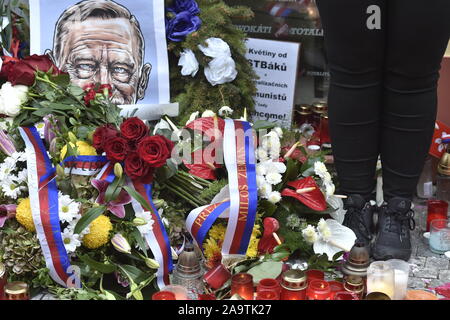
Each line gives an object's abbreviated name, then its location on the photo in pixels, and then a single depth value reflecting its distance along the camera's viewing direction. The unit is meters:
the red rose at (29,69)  4.66
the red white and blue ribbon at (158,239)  4.21
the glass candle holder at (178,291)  3.52
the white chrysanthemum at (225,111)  5.21
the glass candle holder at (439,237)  4.73
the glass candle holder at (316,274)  3.90
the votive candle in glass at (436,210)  5.12
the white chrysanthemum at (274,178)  4.54
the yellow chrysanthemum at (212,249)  4.43
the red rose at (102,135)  4.32
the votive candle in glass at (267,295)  3.51
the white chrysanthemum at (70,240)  4.08
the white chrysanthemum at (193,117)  4.95
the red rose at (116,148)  4.22
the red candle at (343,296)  3.55
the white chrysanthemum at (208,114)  5.03
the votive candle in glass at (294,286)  3.55
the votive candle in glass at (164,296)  3.41
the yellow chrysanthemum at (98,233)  4.10
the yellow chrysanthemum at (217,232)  4.46
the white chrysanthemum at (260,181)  4.53
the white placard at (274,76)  6.31
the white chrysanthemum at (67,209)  4.07
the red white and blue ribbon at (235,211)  4.34
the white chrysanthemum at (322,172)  4.72
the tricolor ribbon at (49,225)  4.05
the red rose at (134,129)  4.28
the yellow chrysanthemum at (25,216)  4.09
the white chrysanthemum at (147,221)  4.19
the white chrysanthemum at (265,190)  4.52
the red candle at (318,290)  3.55
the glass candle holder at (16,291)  3.50
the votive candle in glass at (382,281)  3.76
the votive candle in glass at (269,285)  3.56
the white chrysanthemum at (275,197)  4.50
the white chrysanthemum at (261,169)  4.59
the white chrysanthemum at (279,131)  5.02
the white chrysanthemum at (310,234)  4.47
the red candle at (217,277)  4.02
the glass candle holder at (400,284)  3.85
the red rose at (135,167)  4.18
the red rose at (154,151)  4.16
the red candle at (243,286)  3.64
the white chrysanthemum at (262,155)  4.75
